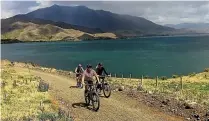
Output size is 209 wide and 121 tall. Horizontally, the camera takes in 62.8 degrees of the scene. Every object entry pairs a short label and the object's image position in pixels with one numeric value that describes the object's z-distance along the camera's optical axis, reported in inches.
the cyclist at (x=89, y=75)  364.7
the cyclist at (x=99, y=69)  449.0
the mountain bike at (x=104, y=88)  441.5
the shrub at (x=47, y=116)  328.0
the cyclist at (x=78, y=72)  545.7
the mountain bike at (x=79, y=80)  541.3
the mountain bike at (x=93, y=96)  368.2
